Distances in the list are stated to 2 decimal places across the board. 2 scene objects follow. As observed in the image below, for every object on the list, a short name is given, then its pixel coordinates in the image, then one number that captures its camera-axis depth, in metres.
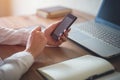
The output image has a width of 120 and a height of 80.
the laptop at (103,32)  0.83
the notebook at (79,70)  0.62
